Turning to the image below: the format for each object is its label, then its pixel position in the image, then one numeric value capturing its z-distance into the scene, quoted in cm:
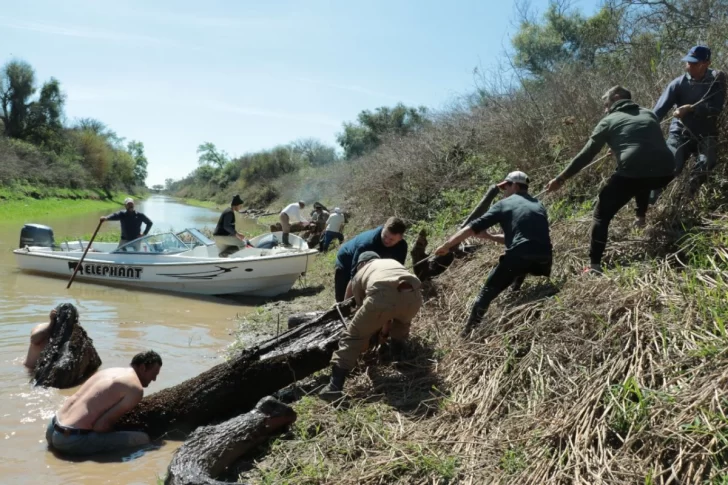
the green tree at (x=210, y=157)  11062
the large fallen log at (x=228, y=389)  529
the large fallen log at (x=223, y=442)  389
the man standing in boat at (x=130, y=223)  1206
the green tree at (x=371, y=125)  3791
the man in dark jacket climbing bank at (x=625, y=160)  516
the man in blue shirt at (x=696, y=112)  562
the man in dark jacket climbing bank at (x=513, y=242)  512
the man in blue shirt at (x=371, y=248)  569
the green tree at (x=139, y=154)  12619
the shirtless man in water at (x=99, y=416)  486
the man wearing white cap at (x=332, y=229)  1530
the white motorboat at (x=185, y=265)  1120
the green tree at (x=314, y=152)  5516
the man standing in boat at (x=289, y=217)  1402
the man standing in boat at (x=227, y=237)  1161
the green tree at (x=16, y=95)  4869
